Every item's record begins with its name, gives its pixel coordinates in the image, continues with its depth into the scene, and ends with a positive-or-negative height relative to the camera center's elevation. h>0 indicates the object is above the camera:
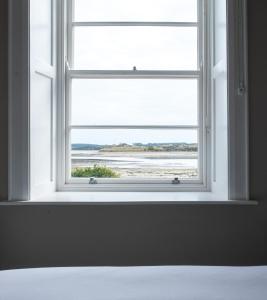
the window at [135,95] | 2.74 +0.39
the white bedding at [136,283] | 1.25 -0.40
